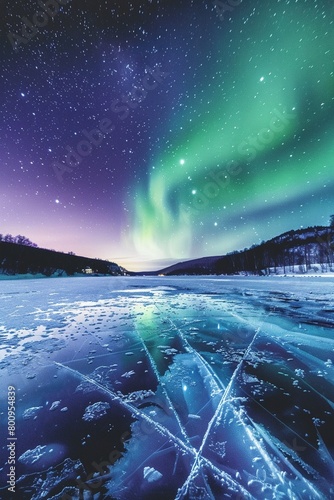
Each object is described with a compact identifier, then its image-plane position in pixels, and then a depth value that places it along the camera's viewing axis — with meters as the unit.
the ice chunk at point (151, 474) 1.42
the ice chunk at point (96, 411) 2.03
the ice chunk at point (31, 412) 2.07
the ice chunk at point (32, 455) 1.60
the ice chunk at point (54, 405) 2.18
